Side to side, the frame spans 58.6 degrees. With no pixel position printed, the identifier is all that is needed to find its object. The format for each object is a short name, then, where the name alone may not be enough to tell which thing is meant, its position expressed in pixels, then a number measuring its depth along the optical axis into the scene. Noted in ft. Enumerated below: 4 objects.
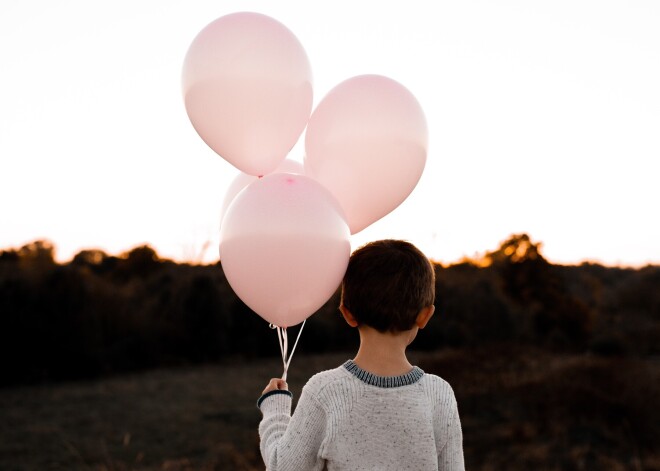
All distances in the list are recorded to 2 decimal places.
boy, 4.52
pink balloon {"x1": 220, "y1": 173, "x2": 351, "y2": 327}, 5.10
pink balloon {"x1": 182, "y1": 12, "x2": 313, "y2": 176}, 5.80
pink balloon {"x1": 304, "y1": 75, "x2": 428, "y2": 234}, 6.18
